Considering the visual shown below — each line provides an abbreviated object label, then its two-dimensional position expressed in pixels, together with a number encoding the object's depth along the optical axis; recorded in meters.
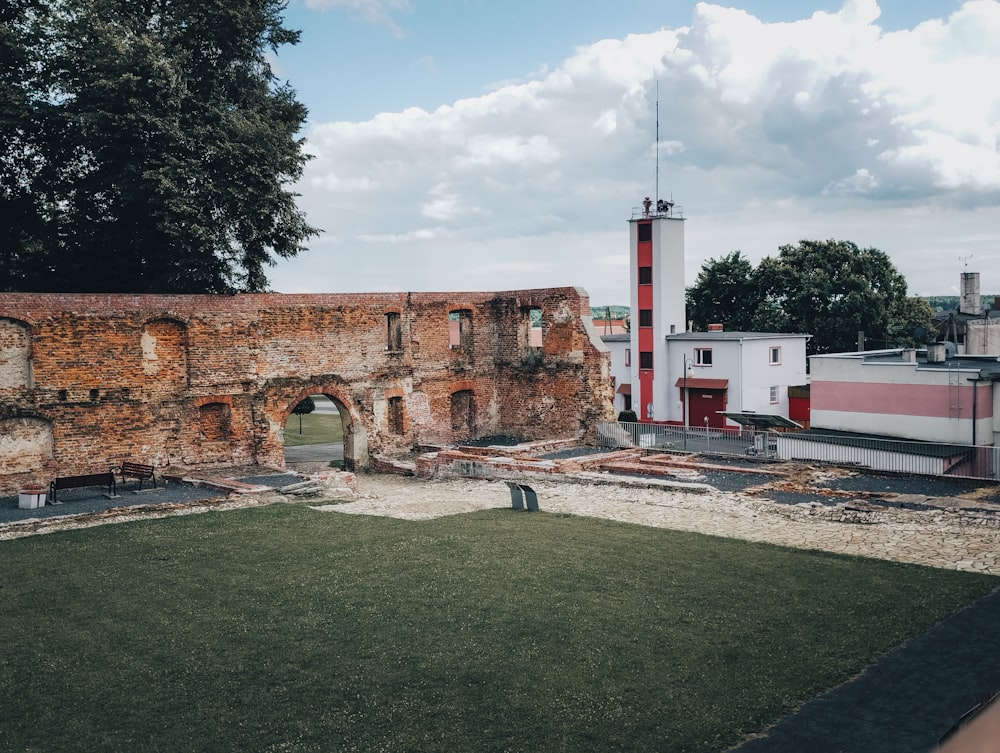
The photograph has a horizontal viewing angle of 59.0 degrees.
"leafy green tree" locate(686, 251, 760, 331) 50.50
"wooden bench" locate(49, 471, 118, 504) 20.81
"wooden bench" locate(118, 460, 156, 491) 22.66
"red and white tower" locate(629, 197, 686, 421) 43.19
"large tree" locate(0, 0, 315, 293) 27.67
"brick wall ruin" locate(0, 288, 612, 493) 23.05
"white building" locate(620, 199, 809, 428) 40.69
